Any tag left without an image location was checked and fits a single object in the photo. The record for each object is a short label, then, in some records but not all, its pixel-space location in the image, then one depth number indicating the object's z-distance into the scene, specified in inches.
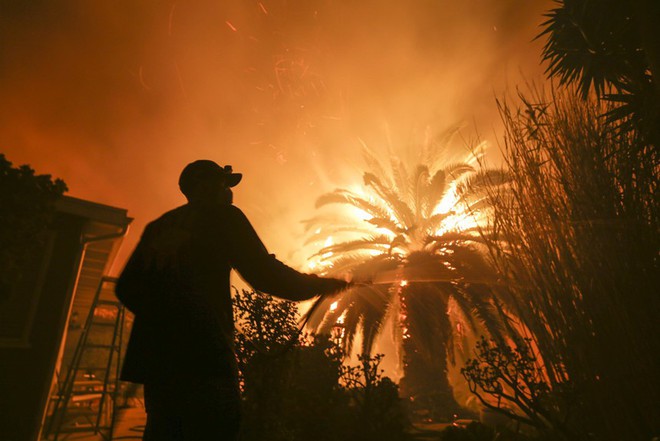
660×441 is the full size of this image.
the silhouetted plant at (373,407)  324.2
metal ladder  249.9
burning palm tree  437.4
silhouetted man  54.4
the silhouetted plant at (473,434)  267.4
